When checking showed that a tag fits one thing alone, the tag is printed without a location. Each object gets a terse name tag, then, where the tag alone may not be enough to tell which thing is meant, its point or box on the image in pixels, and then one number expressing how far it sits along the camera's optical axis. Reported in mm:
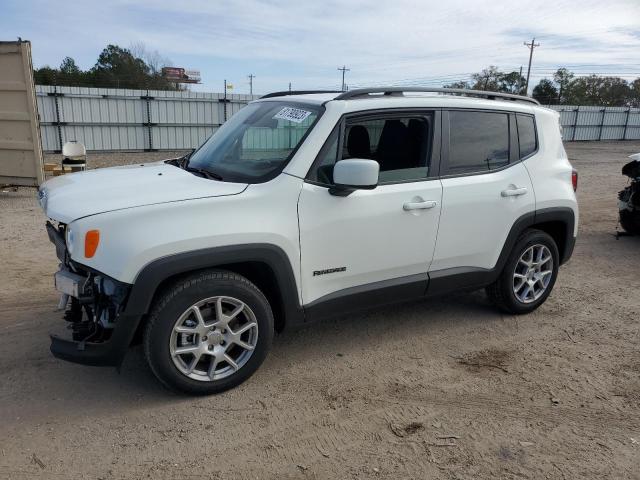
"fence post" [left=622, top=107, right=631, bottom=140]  35750
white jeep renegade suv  3125
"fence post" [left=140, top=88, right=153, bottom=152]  20609
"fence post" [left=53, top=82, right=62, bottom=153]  18984
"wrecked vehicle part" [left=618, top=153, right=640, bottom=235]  7605
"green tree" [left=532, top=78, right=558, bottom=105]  65625
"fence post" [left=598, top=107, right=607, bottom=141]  34616
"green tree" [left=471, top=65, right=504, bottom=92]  63375
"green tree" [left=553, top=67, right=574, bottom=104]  68112
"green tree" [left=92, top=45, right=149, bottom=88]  44916
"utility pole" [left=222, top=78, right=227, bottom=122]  22016
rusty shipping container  9492
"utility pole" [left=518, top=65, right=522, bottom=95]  59447
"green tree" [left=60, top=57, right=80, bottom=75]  51338
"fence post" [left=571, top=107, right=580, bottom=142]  33569
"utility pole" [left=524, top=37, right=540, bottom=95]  57422
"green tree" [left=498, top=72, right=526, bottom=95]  63559
